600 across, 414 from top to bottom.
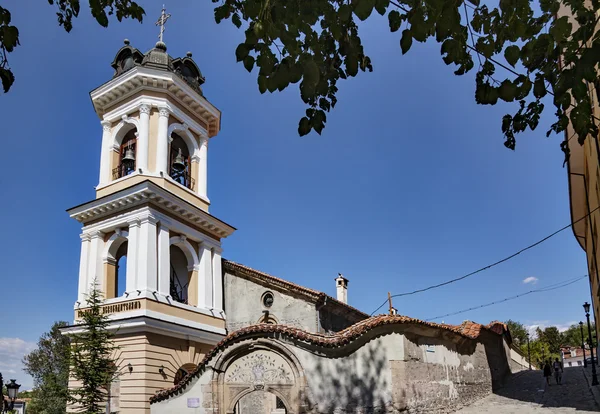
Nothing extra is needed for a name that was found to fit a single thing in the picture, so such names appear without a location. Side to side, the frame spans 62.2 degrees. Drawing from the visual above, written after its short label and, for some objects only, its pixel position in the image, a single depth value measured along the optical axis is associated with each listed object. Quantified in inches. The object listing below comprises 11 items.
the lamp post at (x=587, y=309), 846.5
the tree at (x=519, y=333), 2613.2
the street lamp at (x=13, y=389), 649.0
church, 439.8
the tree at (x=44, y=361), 1220.2
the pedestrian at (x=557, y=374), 815.7
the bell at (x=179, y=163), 825.5
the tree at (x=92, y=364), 550.0
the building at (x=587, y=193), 513.3
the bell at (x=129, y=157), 784.9
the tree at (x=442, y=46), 139.3
